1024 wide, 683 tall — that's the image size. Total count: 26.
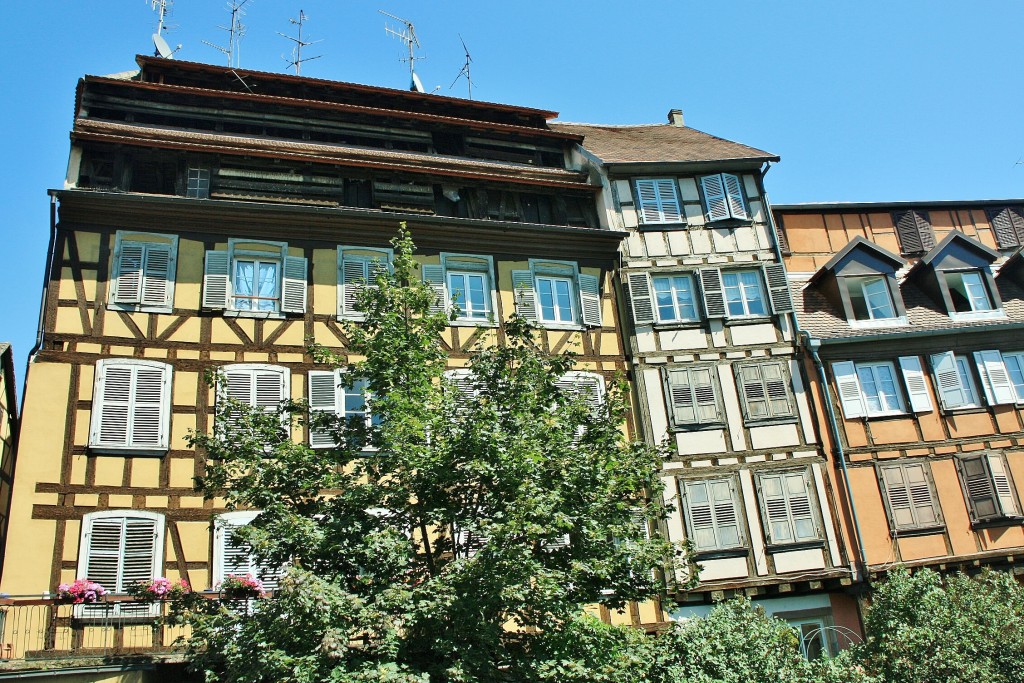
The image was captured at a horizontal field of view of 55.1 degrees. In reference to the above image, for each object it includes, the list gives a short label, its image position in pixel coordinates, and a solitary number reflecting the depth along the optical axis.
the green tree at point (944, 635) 15.21
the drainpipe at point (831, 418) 19.73
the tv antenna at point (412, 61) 26.17
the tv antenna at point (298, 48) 24.20
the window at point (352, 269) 19.44
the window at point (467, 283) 20.33
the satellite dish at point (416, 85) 26.11
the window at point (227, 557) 16.38
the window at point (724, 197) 22.78
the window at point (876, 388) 21.33
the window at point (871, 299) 22.88
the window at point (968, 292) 23.39
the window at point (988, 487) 20.83
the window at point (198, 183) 19.70
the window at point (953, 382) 21.83
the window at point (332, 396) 18.45
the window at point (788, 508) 19.78
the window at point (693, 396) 20.36
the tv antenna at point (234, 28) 24.03
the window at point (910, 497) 20.47
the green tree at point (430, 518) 11.48
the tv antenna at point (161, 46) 22.70
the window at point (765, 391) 20.72
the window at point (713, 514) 19.44
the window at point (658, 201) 22.52
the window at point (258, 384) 18.09
